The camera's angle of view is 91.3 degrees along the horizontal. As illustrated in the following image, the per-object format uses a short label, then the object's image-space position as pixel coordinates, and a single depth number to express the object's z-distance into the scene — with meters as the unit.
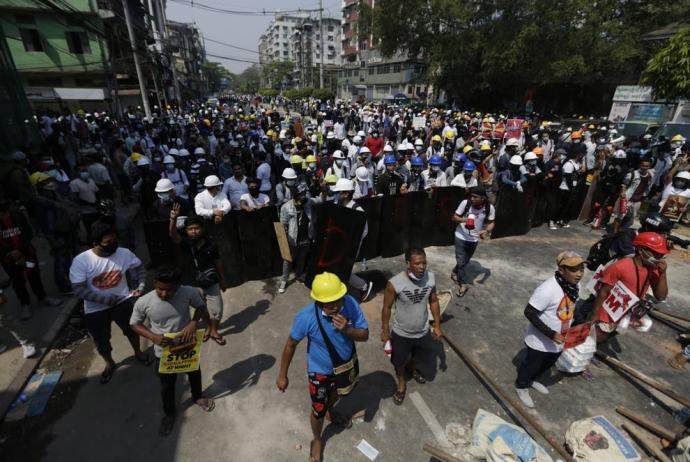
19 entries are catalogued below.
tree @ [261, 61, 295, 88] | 98.75
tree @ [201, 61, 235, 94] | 120.56
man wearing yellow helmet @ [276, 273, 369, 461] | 2.79
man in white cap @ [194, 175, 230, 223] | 5.63
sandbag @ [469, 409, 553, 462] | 2.98
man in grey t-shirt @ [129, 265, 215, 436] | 3.11
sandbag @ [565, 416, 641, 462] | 3.12
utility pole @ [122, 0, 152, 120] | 18.25
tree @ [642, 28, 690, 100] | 9.73
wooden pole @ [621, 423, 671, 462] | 3.22
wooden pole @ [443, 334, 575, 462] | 3.35
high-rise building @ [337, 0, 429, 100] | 54.41
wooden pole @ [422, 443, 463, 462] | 2.99
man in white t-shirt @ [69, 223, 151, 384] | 3.61
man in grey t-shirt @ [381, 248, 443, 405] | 3.48
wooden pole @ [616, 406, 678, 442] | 3.44
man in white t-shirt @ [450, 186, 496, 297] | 5.55
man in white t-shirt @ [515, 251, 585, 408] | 3.37
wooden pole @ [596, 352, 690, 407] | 3.69
